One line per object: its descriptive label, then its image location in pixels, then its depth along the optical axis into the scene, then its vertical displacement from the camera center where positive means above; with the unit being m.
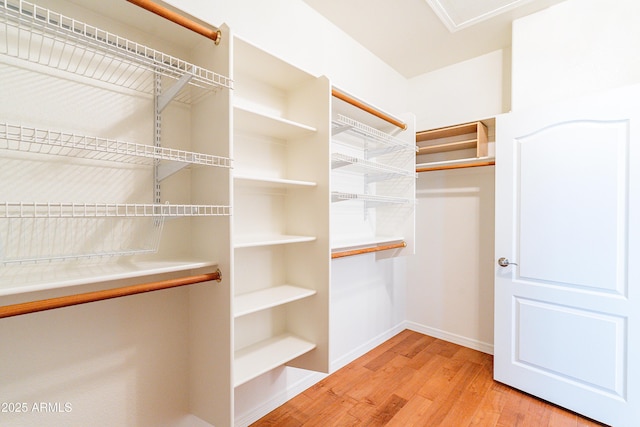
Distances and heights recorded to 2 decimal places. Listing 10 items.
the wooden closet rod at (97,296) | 0.80 -0.28
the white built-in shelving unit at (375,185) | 2.26 +0.22
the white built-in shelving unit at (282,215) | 1.60 -0.03
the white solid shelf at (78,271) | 0.85 -0.22
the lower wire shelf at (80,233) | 1.01 -0.09
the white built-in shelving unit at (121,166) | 1.01 +0.18
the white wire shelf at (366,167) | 1.88 +0.33
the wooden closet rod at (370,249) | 1.80 -0.30
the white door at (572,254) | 1.69 -0.31
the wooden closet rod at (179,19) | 1.04 +0.76
